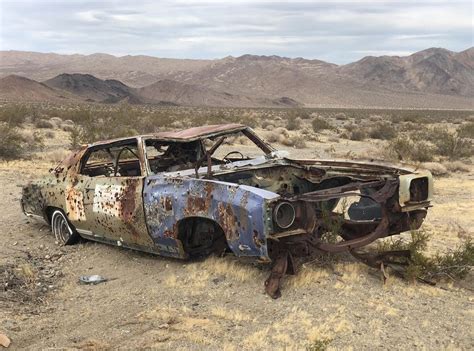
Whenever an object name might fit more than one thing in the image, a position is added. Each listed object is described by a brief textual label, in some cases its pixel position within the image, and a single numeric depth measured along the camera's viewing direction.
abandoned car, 5.39
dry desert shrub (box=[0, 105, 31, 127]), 26.09
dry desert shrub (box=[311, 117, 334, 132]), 31.55
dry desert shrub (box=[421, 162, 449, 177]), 14.92
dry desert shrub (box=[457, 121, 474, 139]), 26.44
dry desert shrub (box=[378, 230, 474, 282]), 5.74
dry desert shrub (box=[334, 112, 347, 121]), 49.66
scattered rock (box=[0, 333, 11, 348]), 4.67
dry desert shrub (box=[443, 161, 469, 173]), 15.80
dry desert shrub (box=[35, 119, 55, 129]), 26.87
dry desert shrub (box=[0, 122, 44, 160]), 16.19
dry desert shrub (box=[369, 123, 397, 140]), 27.64
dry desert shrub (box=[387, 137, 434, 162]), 17.27
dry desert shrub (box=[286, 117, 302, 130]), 32.69
